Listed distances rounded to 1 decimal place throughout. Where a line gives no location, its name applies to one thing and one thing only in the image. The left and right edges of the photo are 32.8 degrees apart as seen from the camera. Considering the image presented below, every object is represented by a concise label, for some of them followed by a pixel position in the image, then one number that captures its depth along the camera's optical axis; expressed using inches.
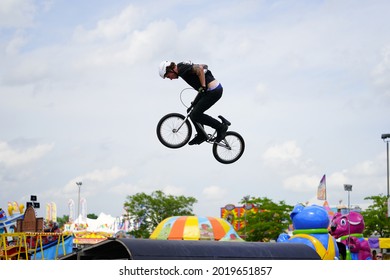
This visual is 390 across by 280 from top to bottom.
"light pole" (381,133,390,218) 1657.0
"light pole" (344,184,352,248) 1697.8
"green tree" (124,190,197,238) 2544.3
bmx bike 523.2
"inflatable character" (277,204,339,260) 976.9
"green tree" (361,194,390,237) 2325.3
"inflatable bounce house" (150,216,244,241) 1252.5
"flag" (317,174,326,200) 2155.5
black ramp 631.8
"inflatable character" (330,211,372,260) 1311.5
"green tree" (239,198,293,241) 2386.8
